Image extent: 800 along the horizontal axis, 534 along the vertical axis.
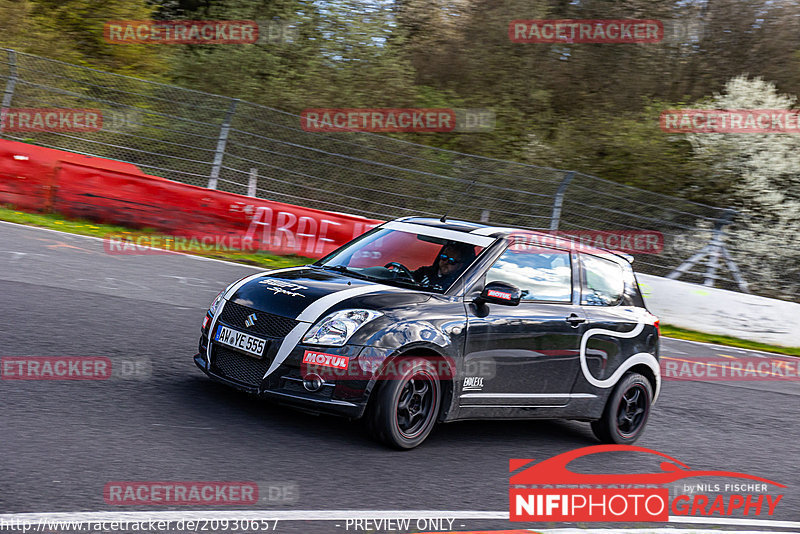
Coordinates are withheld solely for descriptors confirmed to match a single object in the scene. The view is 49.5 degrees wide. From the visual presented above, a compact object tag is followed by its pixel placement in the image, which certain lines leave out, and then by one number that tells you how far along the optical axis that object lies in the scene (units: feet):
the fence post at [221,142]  53.46
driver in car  21.79
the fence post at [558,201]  51.96
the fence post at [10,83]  53.19
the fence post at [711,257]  51.57
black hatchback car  19.36
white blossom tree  55.92
